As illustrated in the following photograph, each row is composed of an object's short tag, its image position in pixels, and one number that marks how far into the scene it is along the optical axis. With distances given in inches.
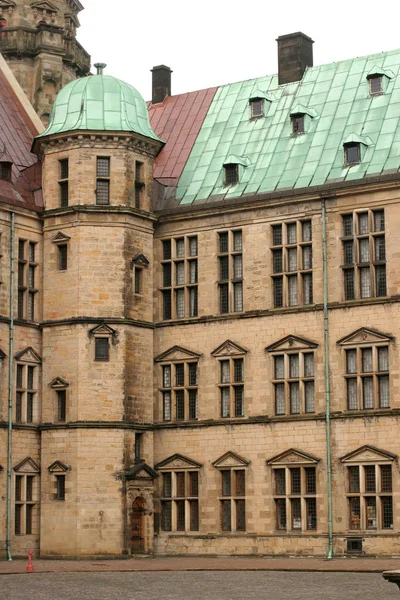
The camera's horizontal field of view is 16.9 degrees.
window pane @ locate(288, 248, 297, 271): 1935.3
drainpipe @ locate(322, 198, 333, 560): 1830.7
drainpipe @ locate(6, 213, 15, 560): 1872.5
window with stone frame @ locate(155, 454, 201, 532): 1959.9
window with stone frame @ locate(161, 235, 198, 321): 2020.2
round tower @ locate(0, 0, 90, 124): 2432.3
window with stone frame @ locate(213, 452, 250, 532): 1918.1
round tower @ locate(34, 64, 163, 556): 1898.4
